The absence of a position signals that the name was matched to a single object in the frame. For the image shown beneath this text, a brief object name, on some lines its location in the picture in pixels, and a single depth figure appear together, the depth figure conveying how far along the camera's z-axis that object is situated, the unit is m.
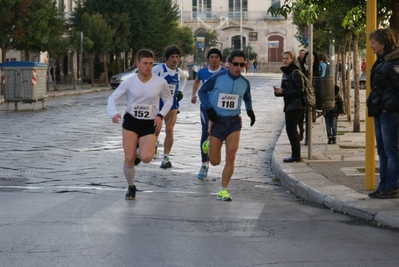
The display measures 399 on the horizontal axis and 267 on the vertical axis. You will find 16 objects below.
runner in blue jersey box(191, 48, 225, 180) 11.95
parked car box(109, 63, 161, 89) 48.75
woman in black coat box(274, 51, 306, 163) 12.98
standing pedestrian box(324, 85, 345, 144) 15.90
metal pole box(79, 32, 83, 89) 45.49
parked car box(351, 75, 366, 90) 49.59
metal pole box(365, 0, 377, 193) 10.20
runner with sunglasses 10.17
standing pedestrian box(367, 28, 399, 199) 9.37
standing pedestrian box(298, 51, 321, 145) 16.33
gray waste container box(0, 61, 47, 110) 28.33
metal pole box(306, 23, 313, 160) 13.31
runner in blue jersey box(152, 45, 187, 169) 13.18
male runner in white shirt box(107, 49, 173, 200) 10.08
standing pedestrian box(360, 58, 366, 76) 53.11
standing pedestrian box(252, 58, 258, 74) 87.28
